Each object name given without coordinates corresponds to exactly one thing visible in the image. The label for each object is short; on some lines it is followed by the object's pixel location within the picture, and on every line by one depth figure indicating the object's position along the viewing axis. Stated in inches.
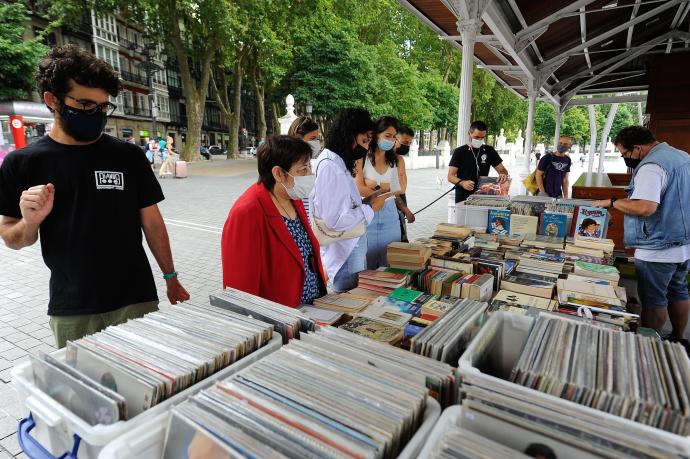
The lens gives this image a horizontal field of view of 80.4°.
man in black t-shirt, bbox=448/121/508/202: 204.2
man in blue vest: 115.0
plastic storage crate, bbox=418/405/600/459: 30.0
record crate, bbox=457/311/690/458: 28.4
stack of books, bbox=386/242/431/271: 96.5
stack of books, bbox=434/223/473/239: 129.2
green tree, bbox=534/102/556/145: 1823.3
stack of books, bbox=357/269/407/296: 82.6
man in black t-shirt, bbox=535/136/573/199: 256.4
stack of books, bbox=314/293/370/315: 66.8
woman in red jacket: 81.0
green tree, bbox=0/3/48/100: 761.3
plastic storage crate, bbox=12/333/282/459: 31.9
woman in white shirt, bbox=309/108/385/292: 106.7
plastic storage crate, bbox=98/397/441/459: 30.0
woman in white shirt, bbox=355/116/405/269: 133.8
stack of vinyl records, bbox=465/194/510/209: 154.7
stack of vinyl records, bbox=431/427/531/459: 28.7
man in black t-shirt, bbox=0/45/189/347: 70.4
